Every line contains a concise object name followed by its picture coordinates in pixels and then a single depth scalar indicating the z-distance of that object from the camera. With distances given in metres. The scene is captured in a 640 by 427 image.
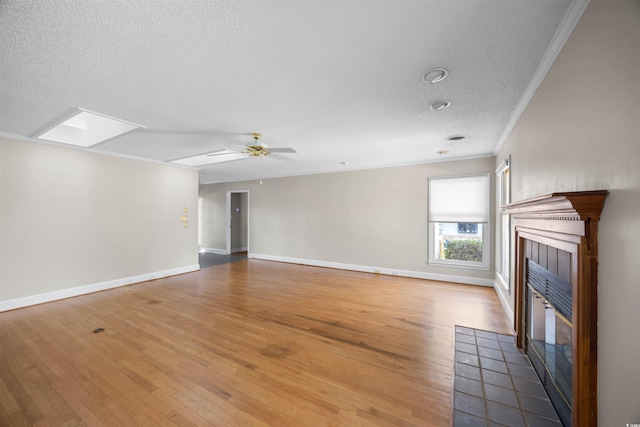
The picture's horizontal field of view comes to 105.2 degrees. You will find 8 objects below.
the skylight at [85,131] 3.51
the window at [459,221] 4.61
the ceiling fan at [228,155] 3.27
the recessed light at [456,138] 3.52
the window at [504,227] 3.28
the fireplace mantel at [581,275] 1.14
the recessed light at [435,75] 1.90
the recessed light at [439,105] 2.45
